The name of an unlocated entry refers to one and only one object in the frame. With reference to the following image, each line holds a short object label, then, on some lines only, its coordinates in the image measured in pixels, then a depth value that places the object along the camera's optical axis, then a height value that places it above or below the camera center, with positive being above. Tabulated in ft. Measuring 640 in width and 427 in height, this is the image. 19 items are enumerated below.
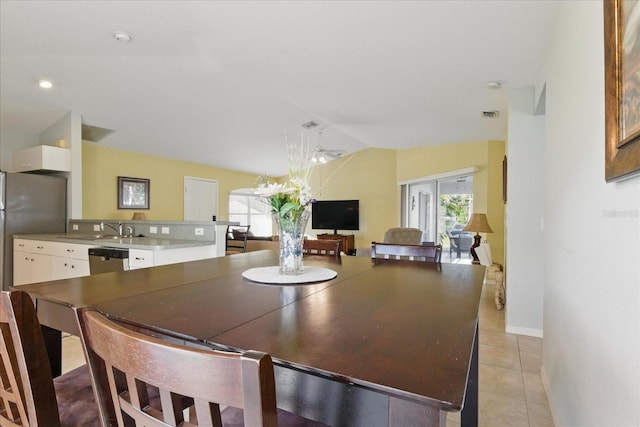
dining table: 2.04 -0.97
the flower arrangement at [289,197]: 5.03 +0.23
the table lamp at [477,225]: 14.56 -0.52
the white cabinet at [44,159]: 14.18 +2.25
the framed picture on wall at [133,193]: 18.85 +1.09
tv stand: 24.88 -2.04
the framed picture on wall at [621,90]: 2.78 +1.12
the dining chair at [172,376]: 1.53 -0.81
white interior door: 22.77 +0.93
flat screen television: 25.52 -0.20
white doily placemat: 4.66 -0.94
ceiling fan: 17.92 +4.05
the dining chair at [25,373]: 2.60 -1.33
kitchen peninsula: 10.18 -1.09
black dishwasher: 10.24 -1.49
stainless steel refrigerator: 13.46 +0.17
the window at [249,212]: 27.25 +0.01
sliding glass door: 19.93 +0.12
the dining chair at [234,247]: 12.61 -1.35
